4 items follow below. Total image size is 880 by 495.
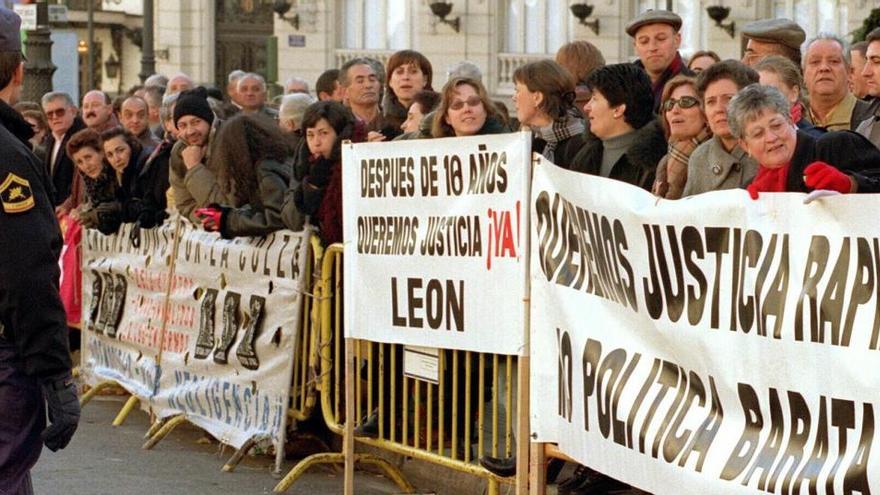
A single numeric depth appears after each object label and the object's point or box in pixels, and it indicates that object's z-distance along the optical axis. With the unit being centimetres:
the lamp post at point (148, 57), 3118
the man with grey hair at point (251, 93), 1408
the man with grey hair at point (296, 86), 1503
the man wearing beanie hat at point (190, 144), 1105
